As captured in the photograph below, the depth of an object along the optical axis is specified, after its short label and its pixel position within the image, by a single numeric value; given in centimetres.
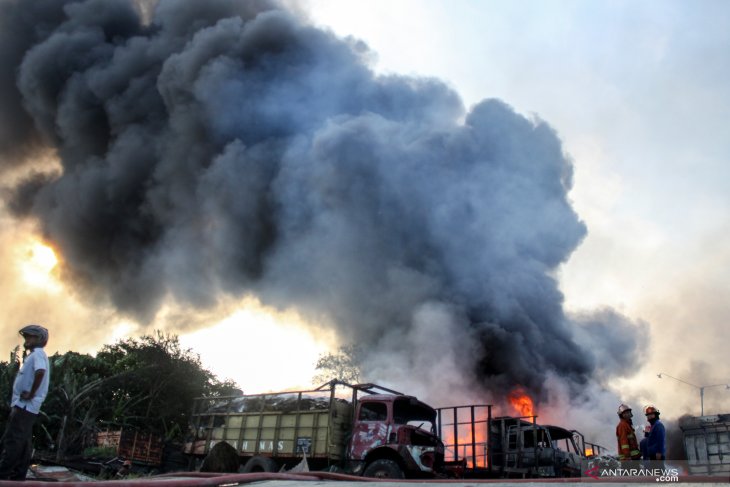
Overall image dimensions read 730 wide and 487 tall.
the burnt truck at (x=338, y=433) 1255
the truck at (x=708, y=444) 1617
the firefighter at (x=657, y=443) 772
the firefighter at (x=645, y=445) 795
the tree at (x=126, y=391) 1747
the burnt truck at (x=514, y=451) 1348
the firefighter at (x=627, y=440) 806
